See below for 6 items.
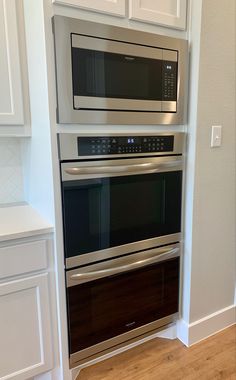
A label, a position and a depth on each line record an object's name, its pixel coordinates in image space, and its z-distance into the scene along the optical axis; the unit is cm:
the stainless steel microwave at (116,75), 120
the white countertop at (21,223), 125
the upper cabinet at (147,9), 123
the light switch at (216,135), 163
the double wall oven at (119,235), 133
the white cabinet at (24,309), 127
